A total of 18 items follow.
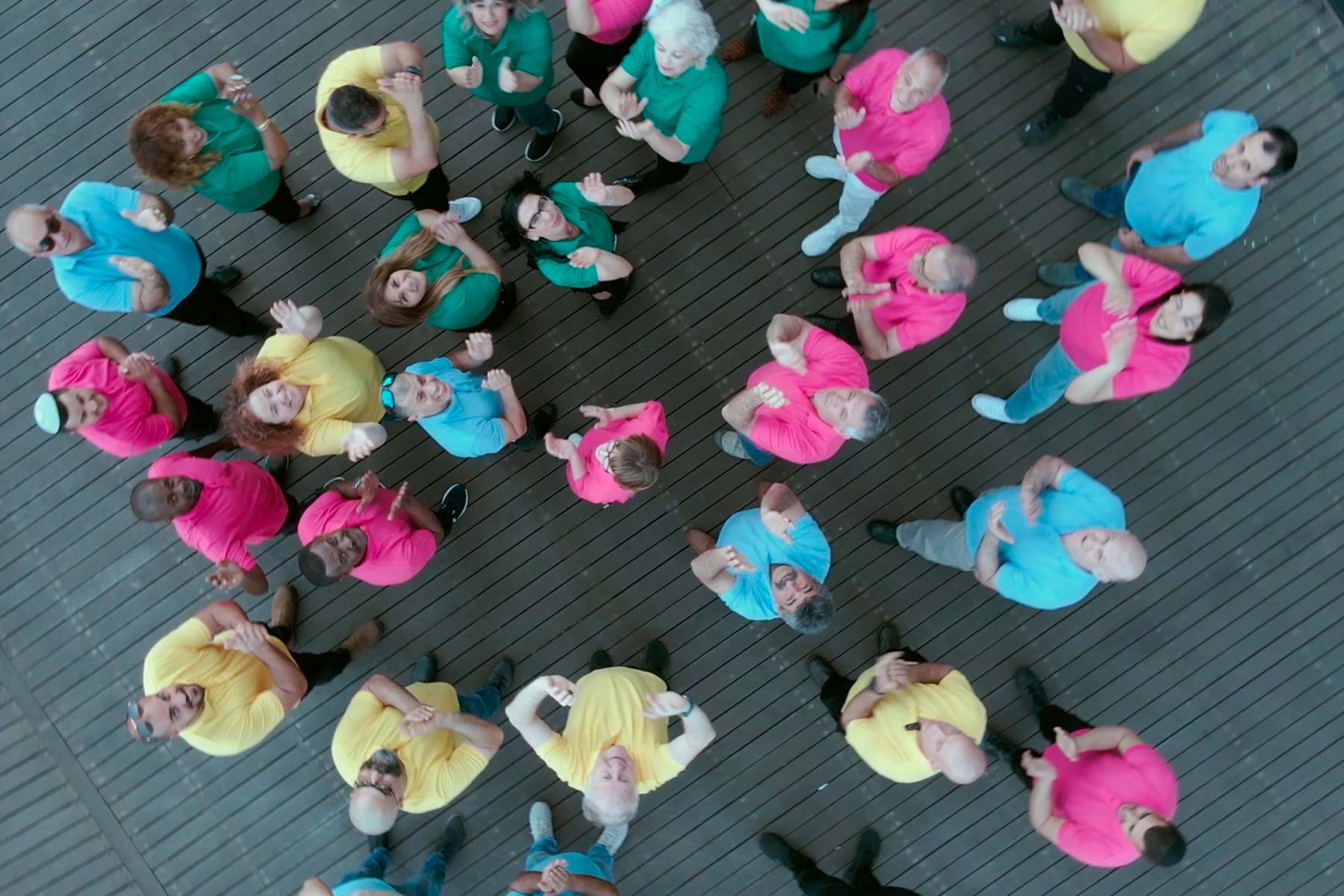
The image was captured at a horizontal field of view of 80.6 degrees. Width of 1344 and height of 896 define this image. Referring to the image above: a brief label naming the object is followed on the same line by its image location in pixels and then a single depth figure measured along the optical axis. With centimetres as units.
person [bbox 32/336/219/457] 359
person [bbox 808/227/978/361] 356
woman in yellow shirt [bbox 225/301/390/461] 349
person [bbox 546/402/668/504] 351
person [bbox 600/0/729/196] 347
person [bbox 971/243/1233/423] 339
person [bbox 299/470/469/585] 369
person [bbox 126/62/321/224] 351
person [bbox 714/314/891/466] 367
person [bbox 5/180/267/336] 363
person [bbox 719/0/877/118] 384
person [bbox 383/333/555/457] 359
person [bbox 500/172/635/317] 369
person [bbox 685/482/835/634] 350
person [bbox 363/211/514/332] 350
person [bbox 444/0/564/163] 363
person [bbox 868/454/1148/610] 337
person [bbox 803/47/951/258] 350
